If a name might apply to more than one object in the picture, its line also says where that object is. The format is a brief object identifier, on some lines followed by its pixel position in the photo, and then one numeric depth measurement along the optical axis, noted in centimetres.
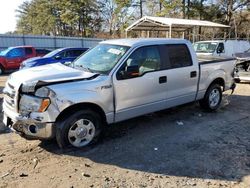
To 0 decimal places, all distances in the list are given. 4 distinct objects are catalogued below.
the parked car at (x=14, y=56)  1154
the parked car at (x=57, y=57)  931
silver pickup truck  311
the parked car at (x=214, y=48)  1037
